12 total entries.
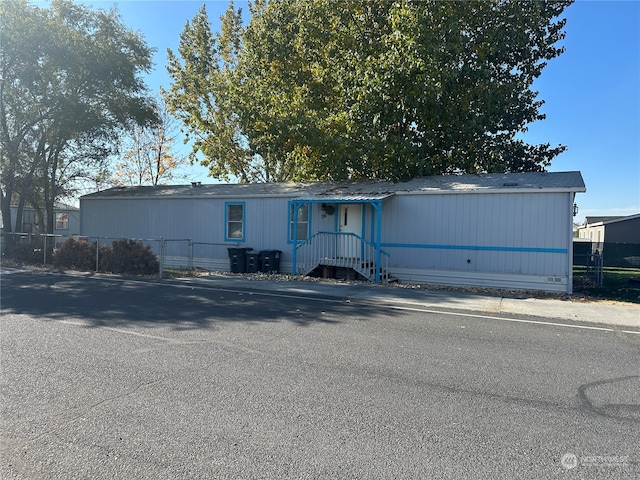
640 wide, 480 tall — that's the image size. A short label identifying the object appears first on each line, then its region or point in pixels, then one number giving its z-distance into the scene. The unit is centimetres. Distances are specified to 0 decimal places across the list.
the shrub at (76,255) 1509
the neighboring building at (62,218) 3179
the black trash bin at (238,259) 1566
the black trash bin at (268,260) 1545
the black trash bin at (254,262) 1543
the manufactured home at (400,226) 1216
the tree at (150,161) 3216
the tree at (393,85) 1623
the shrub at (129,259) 1409
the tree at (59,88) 1691
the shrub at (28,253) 1700
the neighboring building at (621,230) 3189
